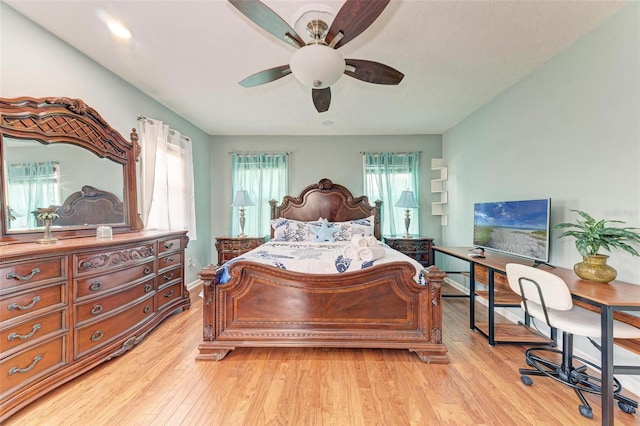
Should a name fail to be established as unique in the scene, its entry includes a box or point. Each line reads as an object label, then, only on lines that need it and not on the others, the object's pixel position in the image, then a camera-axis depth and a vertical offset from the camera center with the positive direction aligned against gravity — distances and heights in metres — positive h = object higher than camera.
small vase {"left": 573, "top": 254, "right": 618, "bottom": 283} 1.73 -0.41
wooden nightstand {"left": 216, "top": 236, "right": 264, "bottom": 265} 4.27 -0.61
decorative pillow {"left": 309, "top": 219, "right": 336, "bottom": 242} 3.83 -0.33
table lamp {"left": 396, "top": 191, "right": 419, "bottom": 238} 4.33 +0.10
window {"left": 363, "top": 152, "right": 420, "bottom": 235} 4.61 +0.51
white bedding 2.28 -0.47
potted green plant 1.68 -0.22
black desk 1.40 -0.52
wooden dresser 1.52 -0.70
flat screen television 2.29 -0.19
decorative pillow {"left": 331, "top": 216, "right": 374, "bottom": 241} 3.94 -0.30
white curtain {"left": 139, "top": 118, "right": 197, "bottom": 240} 3.13 +0.40
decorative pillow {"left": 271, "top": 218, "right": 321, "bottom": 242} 3.99 -0.33
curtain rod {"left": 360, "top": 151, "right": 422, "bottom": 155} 4.62 +1.00
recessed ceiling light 1.91 +1.40
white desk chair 1.57 -0.72
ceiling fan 1.42 +1.07
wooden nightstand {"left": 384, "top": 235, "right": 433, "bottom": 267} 4.20 -0.63
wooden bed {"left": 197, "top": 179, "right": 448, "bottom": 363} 2.21 -0.85
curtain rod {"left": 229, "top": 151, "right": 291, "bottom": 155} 4.63 +1.00
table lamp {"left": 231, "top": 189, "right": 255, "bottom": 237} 4.32 +0.13
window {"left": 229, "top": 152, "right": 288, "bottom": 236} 4.62 +0.49
